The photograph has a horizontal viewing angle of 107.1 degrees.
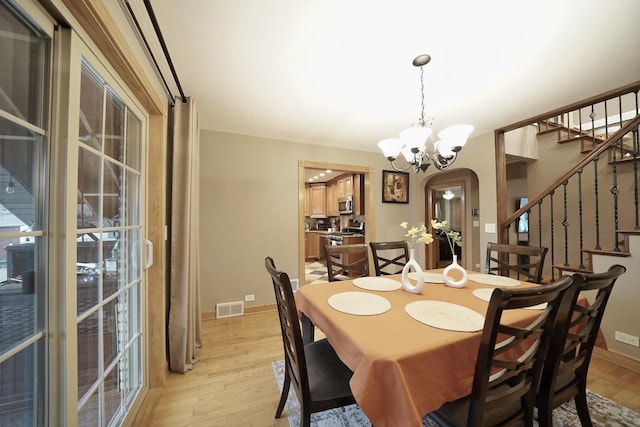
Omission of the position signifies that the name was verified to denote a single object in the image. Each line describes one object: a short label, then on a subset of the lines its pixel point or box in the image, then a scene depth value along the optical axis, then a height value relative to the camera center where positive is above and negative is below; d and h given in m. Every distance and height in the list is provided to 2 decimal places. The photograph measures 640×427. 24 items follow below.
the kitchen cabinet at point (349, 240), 4.88 -0.54
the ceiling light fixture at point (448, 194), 6.82 +0.61
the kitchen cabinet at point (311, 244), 6.84 -0.82
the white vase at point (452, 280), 1.60 -0.45
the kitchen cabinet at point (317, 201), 6.77 +0.45
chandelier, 1.70 +0.56
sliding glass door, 0.73 -0.03
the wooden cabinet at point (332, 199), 6.21 +0.45
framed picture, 4.01 +0.50
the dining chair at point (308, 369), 1.05 -0.80
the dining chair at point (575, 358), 0.98 -0.66
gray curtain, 1.92 -0.23
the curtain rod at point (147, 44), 1.22 +1.06
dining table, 0.82 -0.51
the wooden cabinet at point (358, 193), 4.54 +0.45
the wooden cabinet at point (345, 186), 5.49 +0.73
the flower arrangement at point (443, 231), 1.55 -0.12
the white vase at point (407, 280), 1.51 -0.41
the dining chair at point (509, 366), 0.78 -0.55
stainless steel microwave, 5.45 +0.26
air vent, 2.97 -1.19
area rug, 1.42 -1.25
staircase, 2.33 +0.49
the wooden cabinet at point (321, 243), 6.34 -0.77
